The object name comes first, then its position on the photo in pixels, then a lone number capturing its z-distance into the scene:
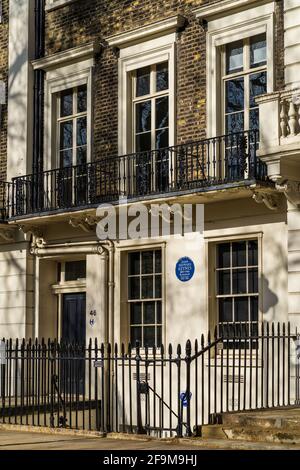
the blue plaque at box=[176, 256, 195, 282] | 19.77
